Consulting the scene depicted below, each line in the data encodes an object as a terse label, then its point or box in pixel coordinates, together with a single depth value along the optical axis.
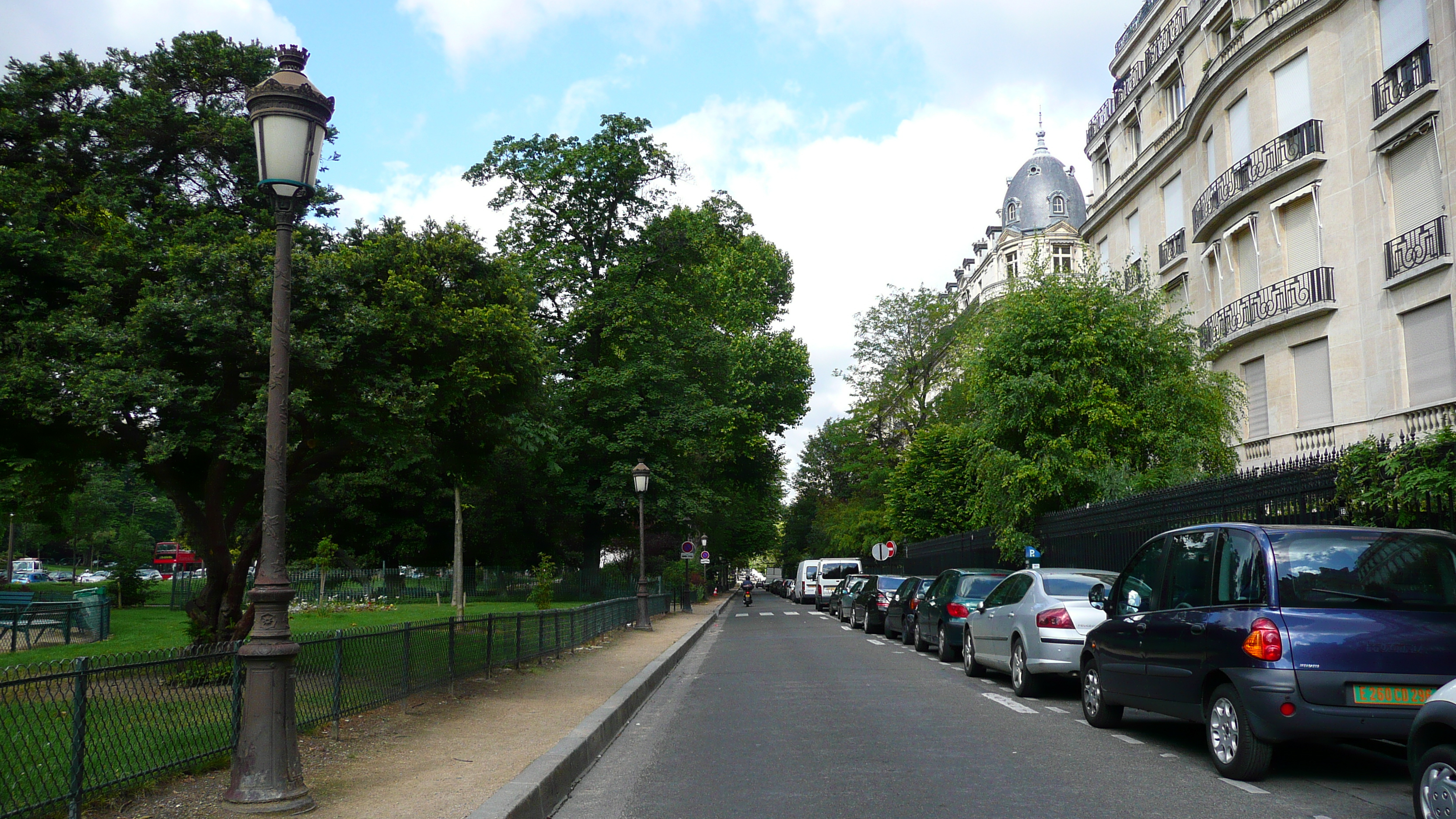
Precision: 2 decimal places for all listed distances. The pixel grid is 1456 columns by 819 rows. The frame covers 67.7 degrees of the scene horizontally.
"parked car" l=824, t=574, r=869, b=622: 32.84
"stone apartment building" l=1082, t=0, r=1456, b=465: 20.50
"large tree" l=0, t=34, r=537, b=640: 10.42
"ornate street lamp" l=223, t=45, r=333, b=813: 6.09
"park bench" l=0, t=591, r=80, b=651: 16.31
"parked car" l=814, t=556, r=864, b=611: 47.72
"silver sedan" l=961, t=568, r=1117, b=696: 12.07
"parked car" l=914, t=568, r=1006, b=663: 17.52
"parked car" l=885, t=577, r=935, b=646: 22.38
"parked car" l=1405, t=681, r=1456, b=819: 5.14
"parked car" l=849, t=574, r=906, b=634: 26.88
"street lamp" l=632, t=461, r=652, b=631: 27.62
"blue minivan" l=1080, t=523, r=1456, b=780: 6.92
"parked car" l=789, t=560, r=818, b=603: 54.41
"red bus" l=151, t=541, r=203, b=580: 97.50
